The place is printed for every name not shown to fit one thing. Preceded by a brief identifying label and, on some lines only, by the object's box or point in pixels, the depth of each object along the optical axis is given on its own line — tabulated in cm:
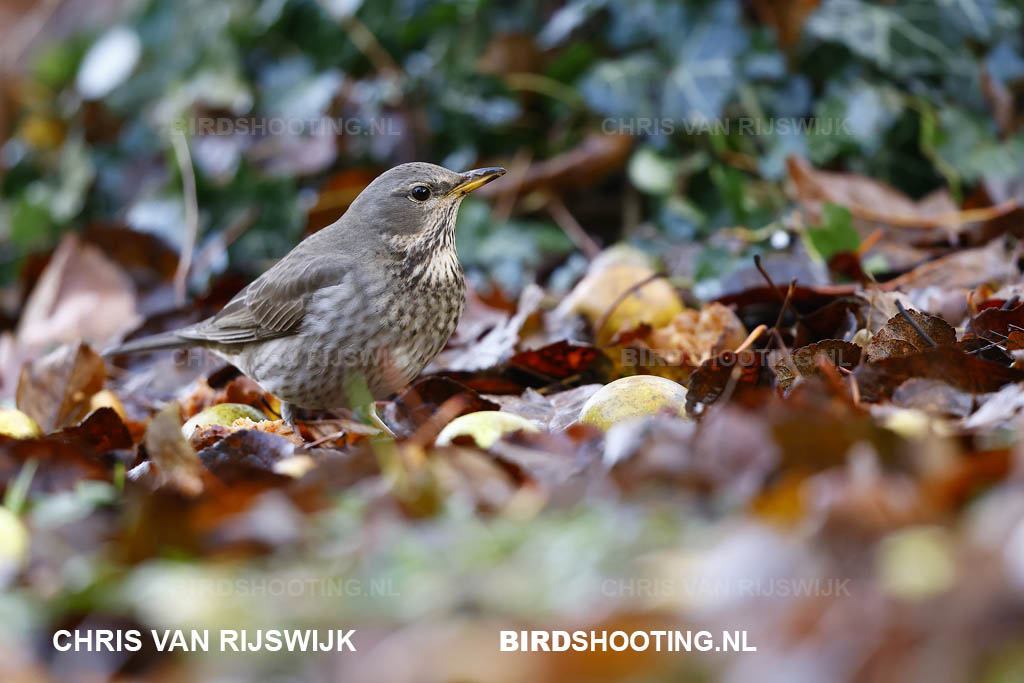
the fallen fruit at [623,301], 859
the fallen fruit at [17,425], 705
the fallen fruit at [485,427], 562
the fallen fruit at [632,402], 622
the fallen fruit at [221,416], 730
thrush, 786
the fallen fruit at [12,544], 434
